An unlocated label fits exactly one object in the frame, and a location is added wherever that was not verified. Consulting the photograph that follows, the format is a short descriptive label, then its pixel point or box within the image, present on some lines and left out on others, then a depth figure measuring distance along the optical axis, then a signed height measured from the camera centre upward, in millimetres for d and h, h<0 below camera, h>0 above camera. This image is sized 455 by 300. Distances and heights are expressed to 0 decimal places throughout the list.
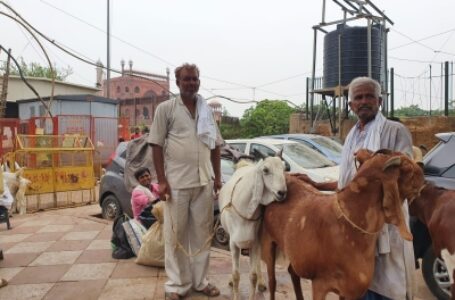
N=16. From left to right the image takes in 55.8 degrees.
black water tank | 16000 +3390
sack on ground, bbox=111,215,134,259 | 5566 -1330
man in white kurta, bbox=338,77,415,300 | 2721 -114
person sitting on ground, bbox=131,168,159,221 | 5613 -740
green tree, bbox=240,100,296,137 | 25644 +1338
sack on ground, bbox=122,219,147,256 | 5473 -1172
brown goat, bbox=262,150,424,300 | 2311 -500
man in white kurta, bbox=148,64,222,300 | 3938 -332
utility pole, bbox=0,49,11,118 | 13930 +1503
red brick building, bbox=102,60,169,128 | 43362 +7312
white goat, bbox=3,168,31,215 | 8742 -970
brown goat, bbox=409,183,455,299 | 3535 -626
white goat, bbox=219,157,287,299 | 3453 -525
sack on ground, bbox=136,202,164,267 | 5066 -1239
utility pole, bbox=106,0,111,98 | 23591 +5424
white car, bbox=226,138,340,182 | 8031 -280
